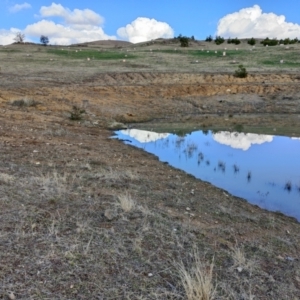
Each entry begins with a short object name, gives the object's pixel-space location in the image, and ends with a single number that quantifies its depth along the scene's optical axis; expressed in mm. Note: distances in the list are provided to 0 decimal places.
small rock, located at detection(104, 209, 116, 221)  4576
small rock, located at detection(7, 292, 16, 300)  2924
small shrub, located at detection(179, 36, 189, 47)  46561
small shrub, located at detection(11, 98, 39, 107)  15003
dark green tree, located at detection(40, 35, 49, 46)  65383
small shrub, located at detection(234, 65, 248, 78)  23546
